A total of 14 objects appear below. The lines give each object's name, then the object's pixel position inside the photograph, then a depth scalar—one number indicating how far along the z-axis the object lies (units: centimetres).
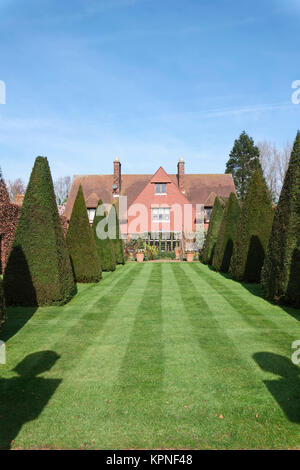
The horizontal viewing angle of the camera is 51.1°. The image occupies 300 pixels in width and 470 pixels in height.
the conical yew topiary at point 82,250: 1437
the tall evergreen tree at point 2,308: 675
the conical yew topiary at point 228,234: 1708
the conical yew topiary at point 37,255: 955
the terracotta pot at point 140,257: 2586
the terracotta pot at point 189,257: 2607
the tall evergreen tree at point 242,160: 5122
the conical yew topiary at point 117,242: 2210
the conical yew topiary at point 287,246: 924
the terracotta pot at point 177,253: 2853
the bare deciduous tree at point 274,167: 4562
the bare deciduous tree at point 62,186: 7362
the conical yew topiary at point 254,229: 1325
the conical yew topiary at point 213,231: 2206
